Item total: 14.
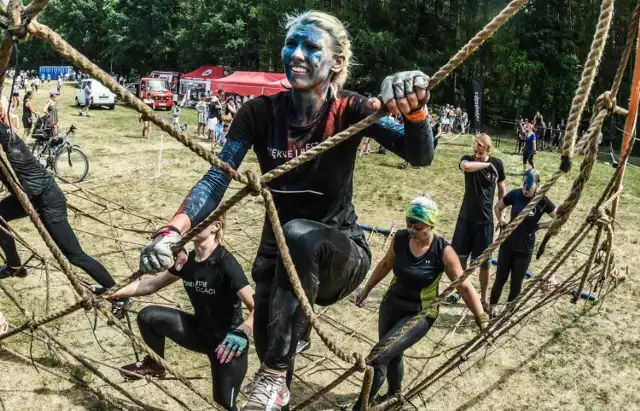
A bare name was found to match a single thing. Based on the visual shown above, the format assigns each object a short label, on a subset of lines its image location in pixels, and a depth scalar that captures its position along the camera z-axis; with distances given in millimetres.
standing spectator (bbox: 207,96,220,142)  15531
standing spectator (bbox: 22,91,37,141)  12578
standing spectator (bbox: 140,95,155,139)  15698
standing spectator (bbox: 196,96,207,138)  17505
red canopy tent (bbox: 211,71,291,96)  23562
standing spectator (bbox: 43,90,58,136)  11425
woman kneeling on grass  3080
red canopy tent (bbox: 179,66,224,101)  30945
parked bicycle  10031
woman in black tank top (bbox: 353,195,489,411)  3552
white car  22531
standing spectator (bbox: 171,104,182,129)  18509
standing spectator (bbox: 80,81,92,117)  20719
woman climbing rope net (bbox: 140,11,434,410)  2018
